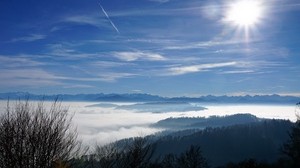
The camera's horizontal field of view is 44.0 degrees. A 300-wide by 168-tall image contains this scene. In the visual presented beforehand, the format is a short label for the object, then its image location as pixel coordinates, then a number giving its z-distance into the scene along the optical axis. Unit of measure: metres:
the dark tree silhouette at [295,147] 50.00
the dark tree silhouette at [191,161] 64.31
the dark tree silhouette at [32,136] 18.80
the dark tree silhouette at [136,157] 23.45
